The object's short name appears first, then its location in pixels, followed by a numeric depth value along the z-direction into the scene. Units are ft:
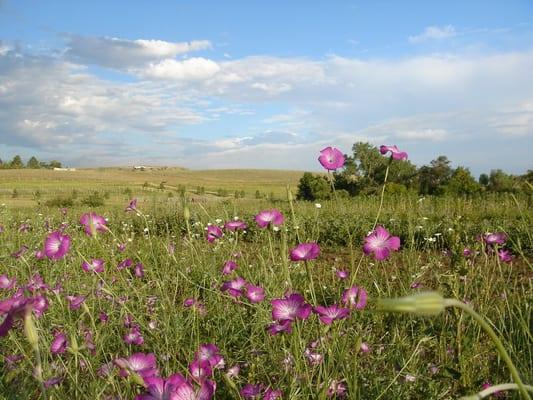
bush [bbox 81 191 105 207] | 54.27
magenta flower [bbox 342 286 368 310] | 4.73
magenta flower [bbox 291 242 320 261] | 4.58
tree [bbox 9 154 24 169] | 171.12
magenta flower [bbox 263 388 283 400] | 4.56
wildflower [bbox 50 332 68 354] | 4.90
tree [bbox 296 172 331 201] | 57.26
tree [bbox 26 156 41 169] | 178.09
